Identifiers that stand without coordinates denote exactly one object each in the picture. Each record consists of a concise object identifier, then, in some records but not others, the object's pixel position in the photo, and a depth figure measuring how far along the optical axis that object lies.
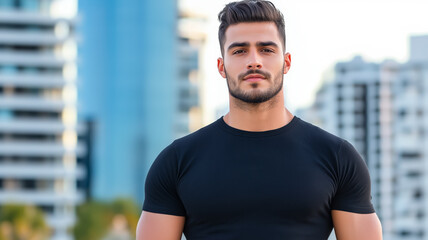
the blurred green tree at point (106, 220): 103.85
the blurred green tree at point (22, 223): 96.25
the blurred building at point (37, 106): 108.31
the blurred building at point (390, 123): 139.88
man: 4.59
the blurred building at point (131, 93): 149.38
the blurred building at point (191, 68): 133.62
